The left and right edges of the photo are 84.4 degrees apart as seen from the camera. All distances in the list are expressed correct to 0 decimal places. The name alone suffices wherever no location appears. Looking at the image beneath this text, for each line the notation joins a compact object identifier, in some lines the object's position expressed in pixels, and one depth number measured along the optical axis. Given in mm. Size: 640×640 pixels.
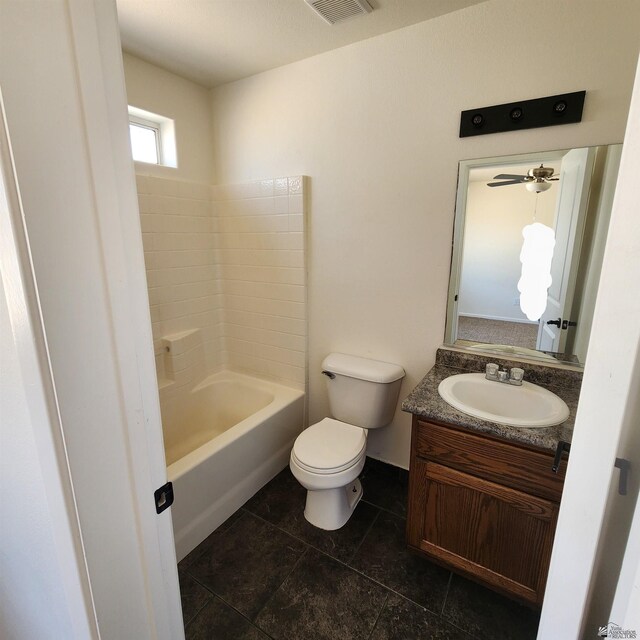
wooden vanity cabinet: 1277
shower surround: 2123
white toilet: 1733
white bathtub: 1700
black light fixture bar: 1446
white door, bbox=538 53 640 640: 473
